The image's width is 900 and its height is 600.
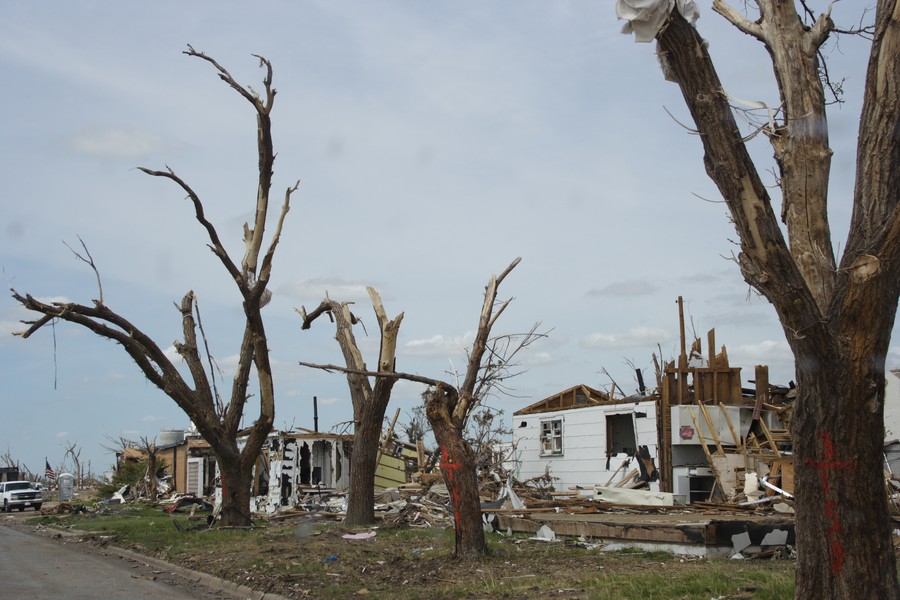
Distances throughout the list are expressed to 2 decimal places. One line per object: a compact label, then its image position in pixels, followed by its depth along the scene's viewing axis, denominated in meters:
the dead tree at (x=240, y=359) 18.22
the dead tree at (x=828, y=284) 6.21
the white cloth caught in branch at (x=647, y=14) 6.20
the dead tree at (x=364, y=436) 19.05
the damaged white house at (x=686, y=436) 23.25
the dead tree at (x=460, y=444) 12.32
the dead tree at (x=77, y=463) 64.19
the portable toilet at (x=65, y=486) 49.72
